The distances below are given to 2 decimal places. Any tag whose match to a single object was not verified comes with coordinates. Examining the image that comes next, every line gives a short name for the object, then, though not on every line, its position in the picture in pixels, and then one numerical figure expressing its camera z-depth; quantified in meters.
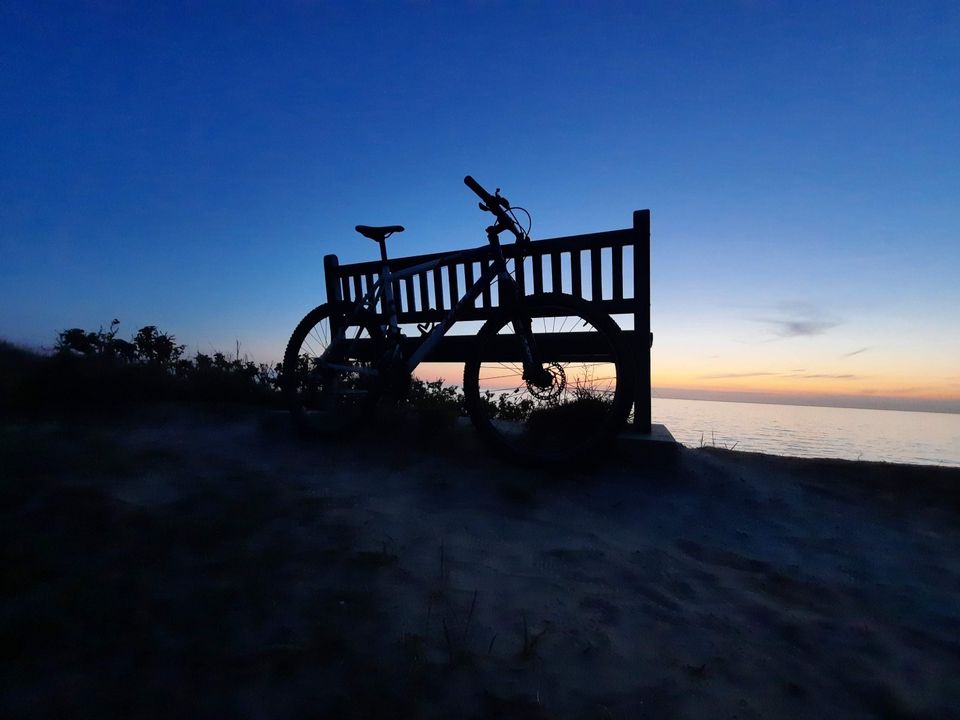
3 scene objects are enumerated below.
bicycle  3.66
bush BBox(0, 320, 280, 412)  4.61
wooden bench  4.17
